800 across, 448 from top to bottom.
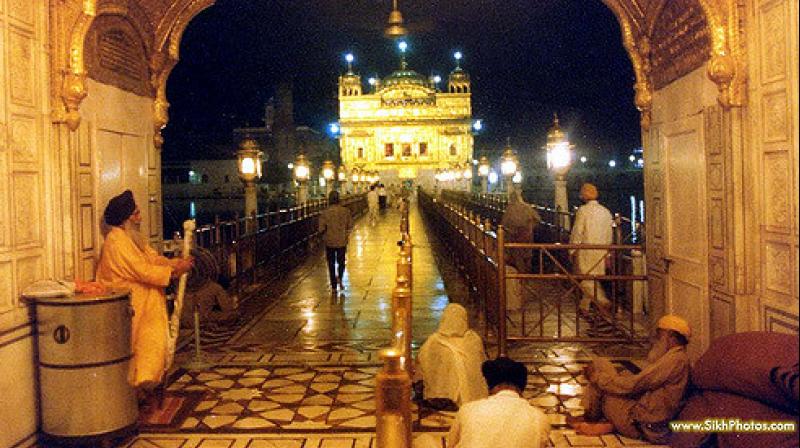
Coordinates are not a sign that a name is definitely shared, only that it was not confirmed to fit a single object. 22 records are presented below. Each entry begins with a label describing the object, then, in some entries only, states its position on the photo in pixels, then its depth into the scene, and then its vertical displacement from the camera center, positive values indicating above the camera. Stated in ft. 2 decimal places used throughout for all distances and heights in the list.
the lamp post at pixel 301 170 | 81.41 +4.82
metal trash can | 18.03 -3.45
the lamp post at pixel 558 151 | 48.78 +3.71
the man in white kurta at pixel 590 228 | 34.55 -0.89
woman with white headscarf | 20.56 -4.06
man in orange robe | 20.36 -1.61
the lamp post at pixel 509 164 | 76.89 +4.68
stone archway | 17.53 +1.91
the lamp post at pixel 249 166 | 51.11 +3.40
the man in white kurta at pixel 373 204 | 121.29 +1.55
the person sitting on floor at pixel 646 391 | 17.85 -4.44
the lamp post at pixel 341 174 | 166.50 +8.72
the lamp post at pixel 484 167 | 131.43 +7.51
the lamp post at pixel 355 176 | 199.62 +9.99
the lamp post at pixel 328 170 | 110.44 +6.48
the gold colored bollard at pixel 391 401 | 12.93 -3.20
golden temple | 252.83 +26.84
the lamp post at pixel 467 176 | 184.34 +8.66
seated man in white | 12.06 -3.40
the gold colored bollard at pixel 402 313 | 16.53 -2.30
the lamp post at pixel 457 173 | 196.91 +9.79
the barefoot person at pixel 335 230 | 44.11 -0.91
